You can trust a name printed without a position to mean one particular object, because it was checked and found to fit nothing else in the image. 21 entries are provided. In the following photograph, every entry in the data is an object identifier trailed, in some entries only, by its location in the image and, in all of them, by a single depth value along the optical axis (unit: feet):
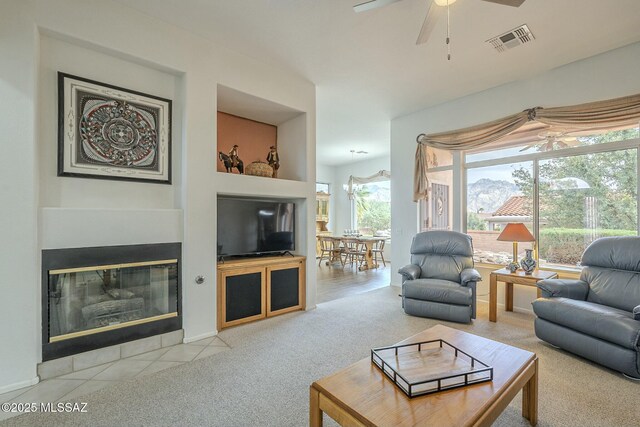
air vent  9.55
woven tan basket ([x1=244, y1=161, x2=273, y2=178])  12.08
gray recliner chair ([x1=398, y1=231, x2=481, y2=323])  11.29
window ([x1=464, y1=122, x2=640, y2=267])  11.03
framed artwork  8.14
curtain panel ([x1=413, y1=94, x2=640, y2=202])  10.42
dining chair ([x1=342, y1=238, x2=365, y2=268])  23.61
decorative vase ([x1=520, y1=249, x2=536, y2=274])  11.52
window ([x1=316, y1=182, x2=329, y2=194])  32.76
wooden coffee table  4.01
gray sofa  7.38
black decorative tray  4.63
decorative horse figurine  11.68
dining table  22.75
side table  10.91
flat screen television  11.34
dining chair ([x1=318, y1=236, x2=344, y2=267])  25.04
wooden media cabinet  10.84
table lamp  11.46
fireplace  7.71
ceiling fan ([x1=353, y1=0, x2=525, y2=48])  6.11
